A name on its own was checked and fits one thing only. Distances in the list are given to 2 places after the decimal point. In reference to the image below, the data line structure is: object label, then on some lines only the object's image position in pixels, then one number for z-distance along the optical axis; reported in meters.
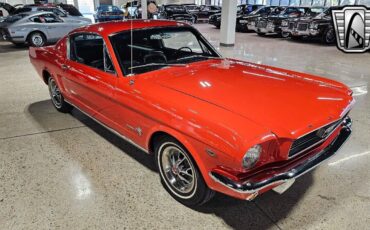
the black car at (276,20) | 14.01
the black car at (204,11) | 22.97
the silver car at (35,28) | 10.07
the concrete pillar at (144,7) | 14.38
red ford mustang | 1.88
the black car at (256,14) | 15.74
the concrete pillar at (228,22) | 11.34
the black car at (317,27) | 11.98
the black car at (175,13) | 18.55
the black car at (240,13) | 17.68
